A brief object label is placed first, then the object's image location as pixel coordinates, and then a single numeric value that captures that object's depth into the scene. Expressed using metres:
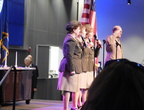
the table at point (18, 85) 7.50
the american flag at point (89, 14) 9.77
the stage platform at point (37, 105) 7.42
